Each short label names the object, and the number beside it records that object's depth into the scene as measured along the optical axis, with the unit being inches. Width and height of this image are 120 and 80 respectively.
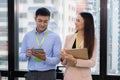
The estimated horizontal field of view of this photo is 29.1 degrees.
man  101.1
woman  94.0
